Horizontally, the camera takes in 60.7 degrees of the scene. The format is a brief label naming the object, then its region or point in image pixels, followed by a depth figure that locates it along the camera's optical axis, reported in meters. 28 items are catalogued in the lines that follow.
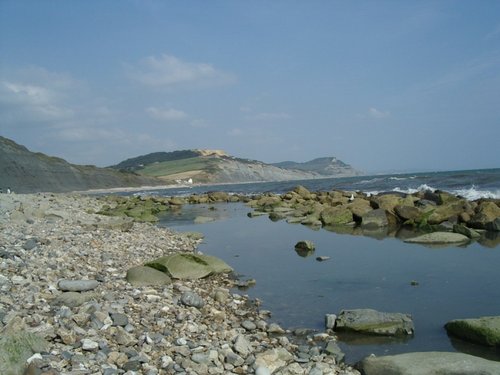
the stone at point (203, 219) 21.50
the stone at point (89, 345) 4.50
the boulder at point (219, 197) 40.16
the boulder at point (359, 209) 17.79
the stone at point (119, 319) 5.29
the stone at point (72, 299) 5.67
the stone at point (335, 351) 5.19
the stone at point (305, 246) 12.22
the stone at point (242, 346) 5.11
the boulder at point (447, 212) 16.47
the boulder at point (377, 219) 17.11
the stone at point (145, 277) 7.61
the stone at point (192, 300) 6.68
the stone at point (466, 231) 13.59
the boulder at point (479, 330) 5.39
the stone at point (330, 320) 6.21
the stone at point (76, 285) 6.32
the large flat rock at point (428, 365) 4.32
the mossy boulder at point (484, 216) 15.14
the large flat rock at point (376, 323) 5.94
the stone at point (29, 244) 8.76
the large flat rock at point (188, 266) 8.50
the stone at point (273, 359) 4.82
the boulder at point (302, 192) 30.70
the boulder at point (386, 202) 18.19
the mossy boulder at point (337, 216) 18.05
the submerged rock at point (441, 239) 12.84
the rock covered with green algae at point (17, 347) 3.76
